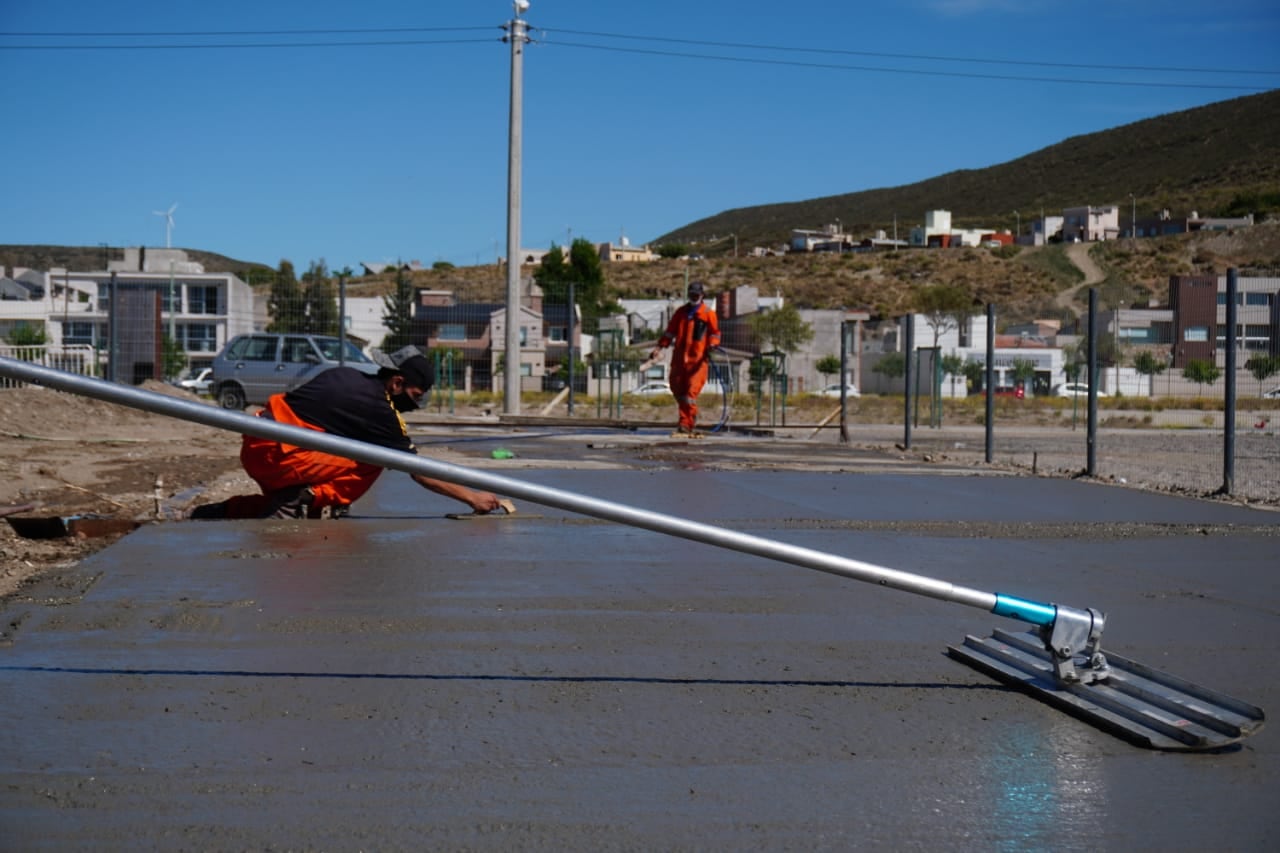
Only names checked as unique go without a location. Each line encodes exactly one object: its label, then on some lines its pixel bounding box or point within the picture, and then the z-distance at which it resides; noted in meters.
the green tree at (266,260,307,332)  24.27
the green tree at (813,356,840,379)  59.65
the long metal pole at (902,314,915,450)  16.84
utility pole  24.23
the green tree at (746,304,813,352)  56.22
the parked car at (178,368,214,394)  27.54
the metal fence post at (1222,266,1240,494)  11.14
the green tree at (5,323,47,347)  37.98
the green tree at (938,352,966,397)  48.05
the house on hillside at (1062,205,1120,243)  93.88
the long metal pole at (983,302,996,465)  14.91
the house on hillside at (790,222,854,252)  109.50
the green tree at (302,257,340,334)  24.19
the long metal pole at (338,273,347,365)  21.65
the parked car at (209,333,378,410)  24.34
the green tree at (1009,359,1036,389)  49.44
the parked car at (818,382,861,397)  47.91
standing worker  16.73
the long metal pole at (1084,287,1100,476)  12.65
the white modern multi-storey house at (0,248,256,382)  63.19
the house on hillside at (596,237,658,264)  143.75
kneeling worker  7.16
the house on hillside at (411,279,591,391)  24.80
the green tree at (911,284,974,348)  74.94
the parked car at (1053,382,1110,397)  31.02
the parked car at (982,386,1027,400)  45.66
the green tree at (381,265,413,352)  25.23
